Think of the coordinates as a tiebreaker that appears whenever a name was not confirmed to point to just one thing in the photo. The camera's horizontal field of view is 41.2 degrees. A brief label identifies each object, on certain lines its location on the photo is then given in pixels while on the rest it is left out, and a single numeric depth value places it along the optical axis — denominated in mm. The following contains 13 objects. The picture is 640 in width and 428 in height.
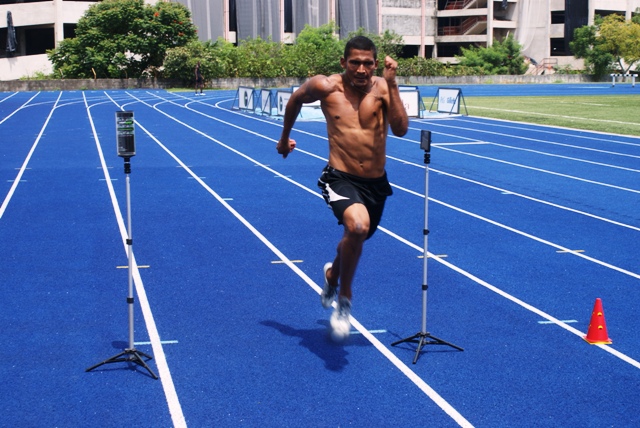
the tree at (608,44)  74250
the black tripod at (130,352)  5664
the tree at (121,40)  56500
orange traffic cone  6242
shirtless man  5816
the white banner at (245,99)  32656
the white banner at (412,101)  28903
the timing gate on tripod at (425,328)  5883
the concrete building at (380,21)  61938
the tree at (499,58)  72938
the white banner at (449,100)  30531
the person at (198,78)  47125
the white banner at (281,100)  27672
